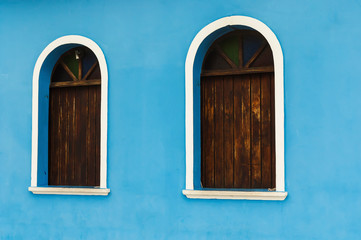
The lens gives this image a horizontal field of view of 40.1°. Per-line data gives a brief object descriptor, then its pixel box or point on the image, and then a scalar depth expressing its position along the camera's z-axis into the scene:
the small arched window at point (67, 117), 6.85
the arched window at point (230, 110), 6.07
